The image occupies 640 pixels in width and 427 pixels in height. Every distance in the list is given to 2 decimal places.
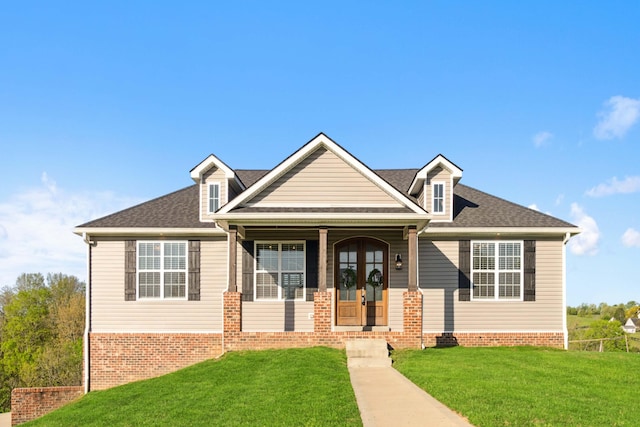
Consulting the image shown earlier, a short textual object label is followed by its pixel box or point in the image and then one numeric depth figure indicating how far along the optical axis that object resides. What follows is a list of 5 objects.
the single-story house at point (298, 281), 14.52
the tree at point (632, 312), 60.78
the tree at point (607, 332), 40.87
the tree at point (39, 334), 35.59
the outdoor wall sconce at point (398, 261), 14.73
